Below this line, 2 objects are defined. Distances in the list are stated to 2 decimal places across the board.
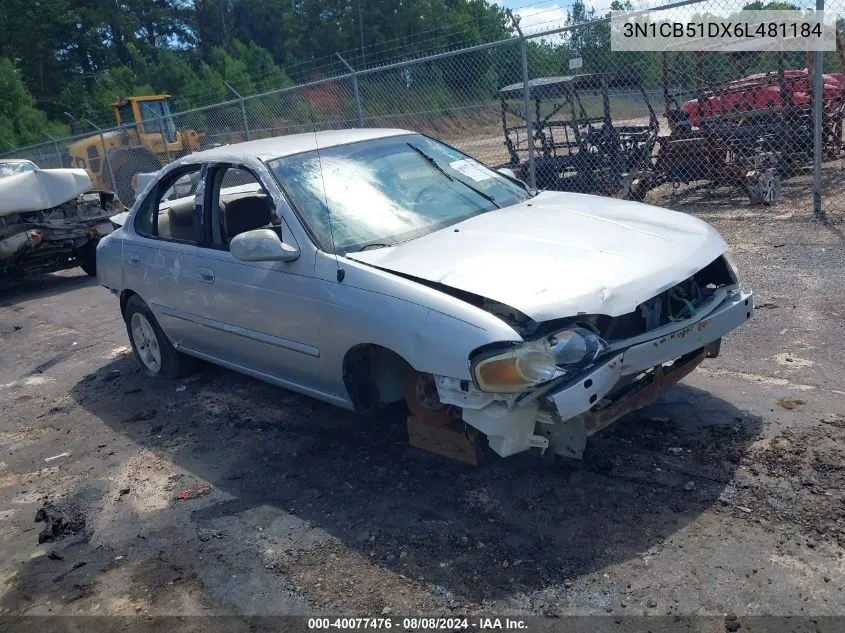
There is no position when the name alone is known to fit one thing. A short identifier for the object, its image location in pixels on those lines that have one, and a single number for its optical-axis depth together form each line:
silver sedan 3.34
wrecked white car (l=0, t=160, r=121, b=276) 10.17
